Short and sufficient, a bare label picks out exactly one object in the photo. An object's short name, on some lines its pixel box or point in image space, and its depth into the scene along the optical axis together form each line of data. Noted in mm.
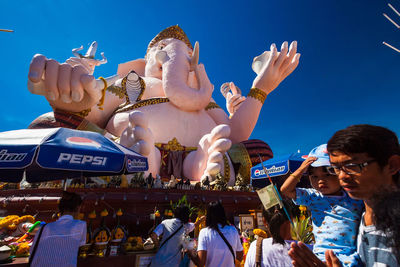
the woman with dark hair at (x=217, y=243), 2010
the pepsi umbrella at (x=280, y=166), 4707
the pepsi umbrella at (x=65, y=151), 2217
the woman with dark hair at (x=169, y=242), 2324
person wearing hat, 1158
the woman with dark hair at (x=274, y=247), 1539
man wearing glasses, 860
